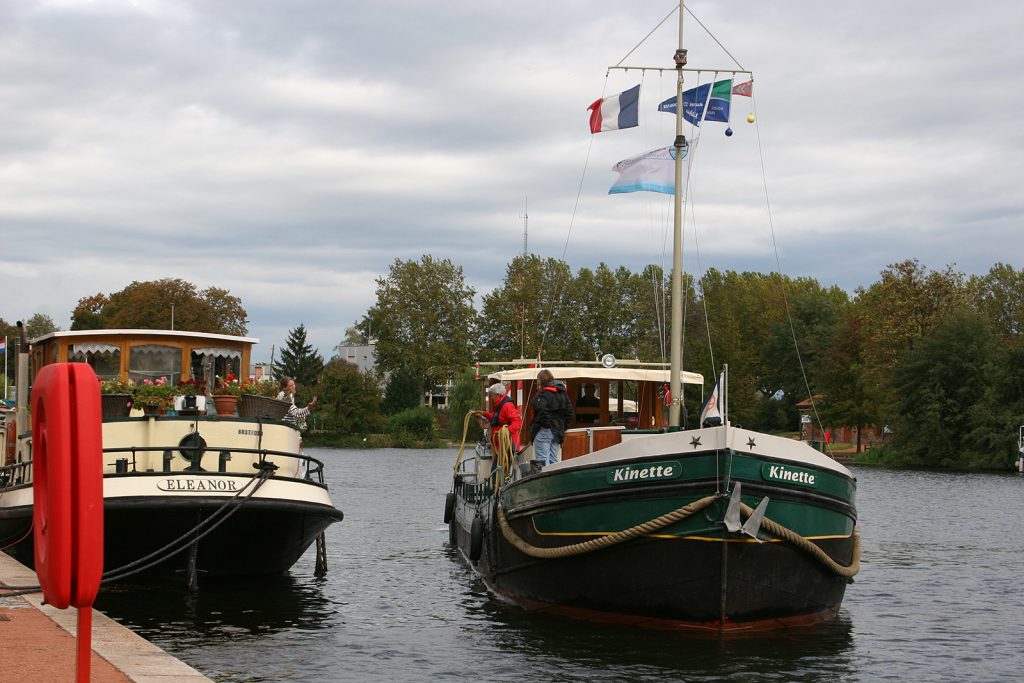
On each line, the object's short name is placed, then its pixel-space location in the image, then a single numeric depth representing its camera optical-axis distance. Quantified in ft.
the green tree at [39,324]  498.69
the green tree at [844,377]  287.28
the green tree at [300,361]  404.16
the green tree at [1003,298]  289.94
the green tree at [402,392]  349.41
